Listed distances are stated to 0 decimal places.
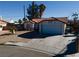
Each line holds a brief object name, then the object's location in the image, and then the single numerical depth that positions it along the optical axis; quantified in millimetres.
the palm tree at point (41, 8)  16604
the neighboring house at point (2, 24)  14250
